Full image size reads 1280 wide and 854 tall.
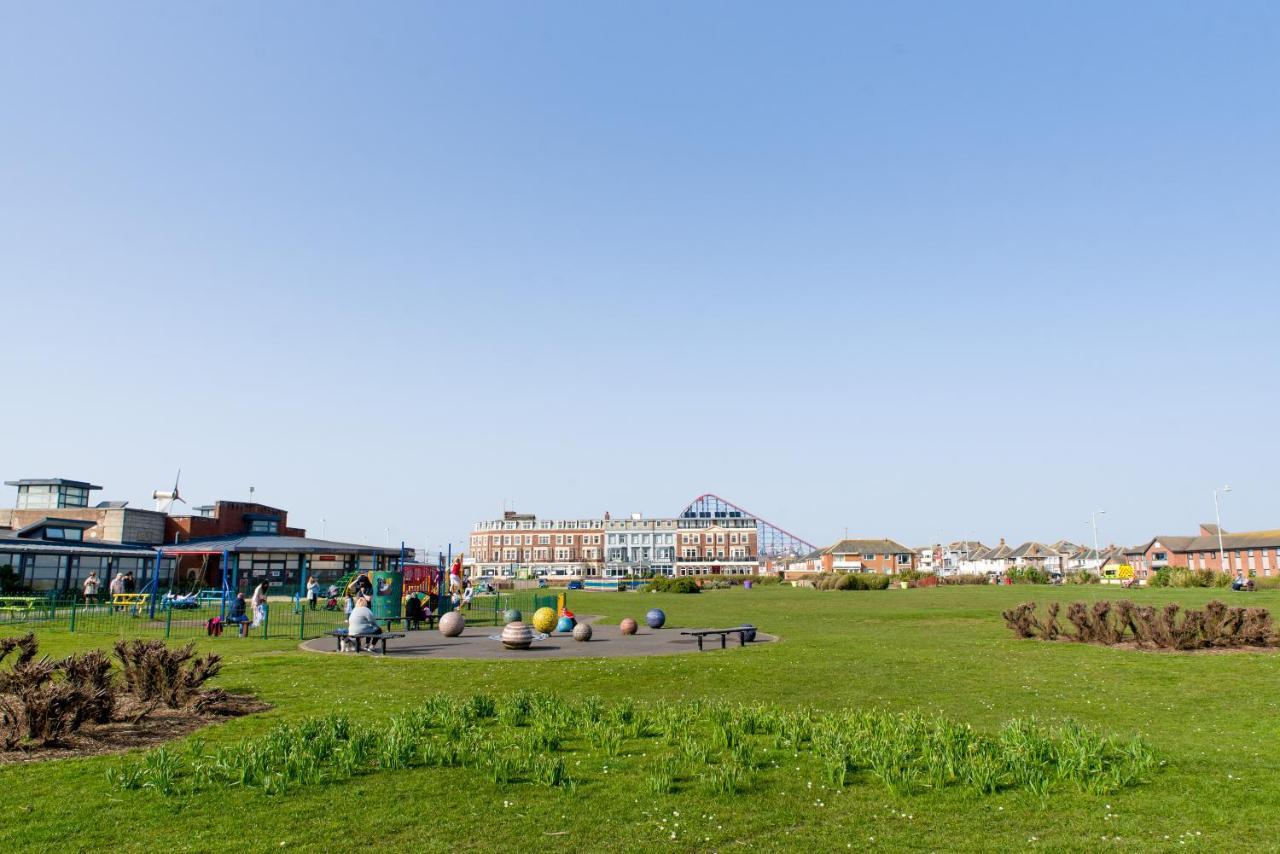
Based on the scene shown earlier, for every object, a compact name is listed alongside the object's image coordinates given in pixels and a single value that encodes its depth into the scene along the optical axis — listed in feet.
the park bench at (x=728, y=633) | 85.51
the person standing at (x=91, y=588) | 156.56
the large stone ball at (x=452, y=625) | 100.89
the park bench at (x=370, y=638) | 82.43
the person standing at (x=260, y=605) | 107.96
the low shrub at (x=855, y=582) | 282.36
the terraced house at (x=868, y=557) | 494.18
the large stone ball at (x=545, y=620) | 100.53
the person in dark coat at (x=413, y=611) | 112.88
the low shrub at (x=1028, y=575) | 316.60
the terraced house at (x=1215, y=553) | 362.74
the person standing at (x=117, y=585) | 150.86
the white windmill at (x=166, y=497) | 291.58
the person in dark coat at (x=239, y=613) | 105.64
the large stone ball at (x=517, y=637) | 86.58
